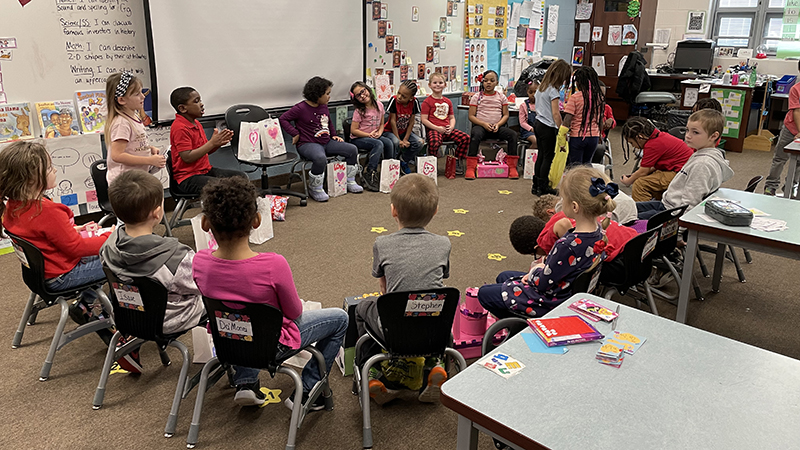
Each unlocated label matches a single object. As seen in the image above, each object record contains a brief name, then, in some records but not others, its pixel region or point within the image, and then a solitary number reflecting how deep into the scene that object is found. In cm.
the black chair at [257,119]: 468
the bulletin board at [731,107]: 721
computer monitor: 815
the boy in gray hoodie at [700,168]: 322
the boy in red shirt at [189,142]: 394
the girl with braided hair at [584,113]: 472
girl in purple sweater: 507
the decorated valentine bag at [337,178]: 514
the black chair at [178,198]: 397
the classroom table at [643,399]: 120
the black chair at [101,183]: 339
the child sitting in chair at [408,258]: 208
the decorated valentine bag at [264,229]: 398
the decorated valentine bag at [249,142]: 454
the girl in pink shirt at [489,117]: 614
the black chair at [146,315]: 201
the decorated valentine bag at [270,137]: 470
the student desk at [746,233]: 236
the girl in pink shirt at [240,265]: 187
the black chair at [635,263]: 248
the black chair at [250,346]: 179
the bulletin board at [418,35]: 619
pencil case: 249
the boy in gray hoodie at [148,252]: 210
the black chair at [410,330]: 191
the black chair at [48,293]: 235
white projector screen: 436
